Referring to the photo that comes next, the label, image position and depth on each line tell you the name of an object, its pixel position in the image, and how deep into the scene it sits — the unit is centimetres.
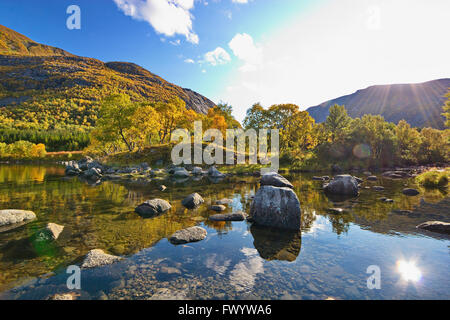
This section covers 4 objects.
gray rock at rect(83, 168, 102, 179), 3349
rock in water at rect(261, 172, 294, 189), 1736
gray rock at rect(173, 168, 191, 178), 3390
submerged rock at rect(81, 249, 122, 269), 684
